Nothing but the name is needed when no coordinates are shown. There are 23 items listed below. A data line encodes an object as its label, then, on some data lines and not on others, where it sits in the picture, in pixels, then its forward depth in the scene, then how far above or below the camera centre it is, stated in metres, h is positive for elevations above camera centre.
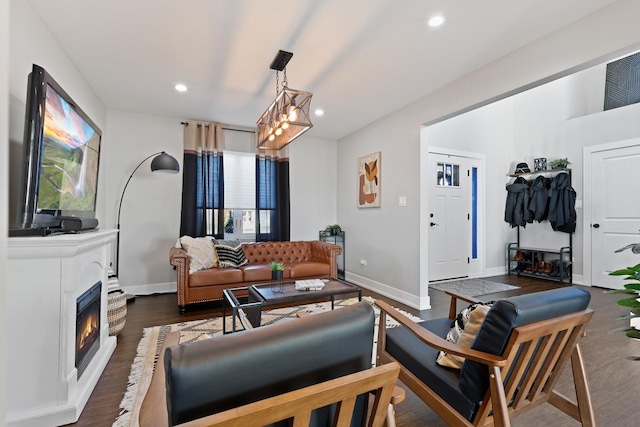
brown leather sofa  3.35 -0.71
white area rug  1.73 -1.16
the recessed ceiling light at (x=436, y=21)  2.12 +1.50
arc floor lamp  3.65 +0.66
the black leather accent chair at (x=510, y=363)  1.11 -0.65
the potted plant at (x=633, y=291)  1.01 -0.26
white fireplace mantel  1.50 -0.65
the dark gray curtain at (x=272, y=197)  4.79 +0.33
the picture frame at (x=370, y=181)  4.37 +0.59
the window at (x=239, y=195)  4.68 +0.35
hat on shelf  5.32 +0.94
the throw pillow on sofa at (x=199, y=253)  3.53 -0.49
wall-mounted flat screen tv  1.54 +0.37
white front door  4.83 +0.02
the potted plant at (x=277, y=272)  2.88 -0.57
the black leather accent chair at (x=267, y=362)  0.63 -0.37
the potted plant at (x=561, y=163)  4.86 +0.95
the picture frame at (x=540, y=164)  5.14 +1.00
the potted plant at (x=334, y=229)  5.25 -0.24
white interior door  4.14 +0.12
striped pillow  3.76 -0.55
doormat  4.19 -1.10
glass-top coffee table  2.42 -0.73
